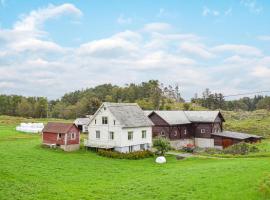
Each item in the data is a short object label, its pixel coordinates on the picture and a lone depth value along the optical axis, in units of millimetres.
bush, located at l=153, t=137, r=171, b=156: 34593
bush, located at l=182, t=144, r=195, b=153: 40033
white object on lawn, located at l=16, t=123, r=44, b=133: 50902
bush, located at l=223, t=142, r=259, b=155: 36568
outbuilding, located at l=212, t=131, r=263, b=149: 43522
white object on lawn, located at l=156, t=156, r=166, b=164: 31124
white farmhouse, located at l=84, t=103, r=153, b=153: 35854
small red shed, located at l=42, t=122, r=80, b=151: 35204
